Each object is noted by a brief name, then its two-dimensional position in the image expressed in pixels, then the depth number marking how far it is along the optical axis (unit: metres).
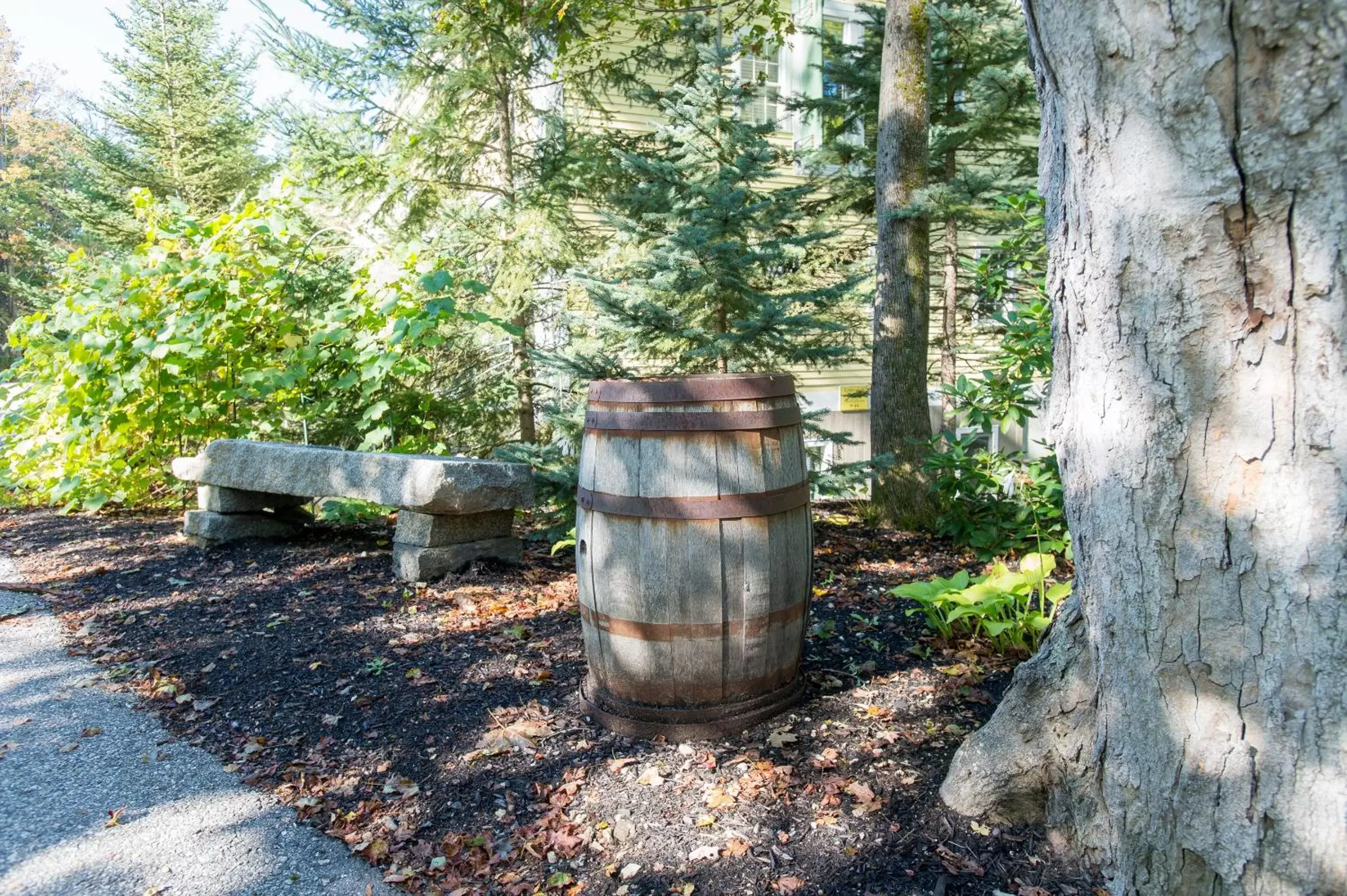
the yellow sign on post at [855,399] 11.84
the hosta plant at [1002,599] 3.13
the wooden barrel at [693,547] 2.67
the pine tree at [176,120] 14.98
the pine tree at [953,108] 8.12
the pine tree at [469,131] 7.21
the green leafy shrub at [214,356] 5.61
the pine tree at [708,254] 5.33
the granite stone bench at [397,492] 4.39
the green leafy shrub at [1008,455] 4.35
